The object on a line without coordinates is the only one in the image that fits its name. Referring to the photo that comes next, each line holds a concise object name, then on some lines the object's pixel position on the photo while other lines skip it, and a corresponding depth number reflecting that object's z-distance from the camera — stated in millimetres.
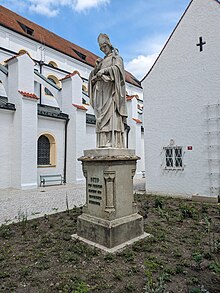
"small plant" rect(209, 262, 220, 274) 2927
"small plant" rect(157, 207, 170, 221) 5708
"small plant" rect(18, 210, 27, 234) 4881
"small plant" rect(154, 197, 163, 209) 7008
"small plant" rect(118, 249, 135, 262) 3354
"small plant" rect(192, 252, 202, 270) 2972
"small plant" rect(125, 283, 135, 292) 2623
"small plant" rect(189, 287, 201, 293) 2342
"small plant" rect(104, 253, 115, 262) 3340
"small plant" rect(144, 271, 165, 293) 2133
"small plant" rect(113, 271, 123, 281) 2869
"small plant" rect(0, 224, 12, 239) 4560
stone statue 4232
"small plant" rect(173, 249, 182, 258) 3498
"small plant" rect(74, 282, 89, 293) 2434
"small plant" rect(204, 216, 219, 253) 3615
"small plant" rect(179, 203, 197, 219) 5896
